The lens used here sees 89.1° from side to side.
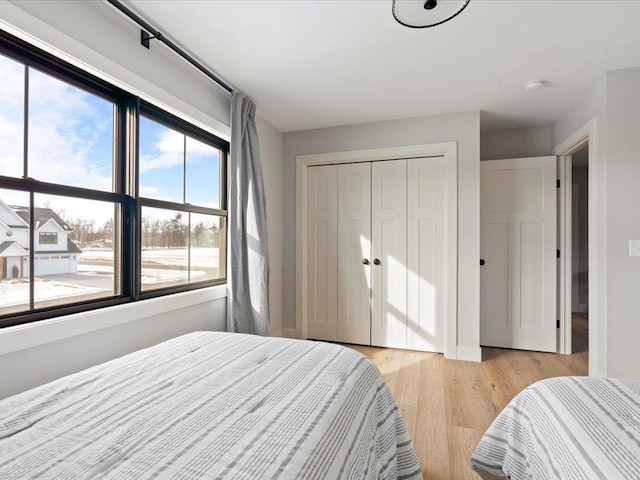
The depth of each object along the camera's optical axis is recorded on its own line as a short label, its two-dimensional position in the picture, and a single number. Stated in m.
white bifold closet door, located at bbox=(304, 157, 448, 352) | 3.41
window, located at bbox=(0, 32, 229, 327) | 1.50
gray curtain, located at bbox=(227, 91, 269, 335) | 2.78
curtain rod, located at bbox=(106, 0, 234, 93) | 1.74
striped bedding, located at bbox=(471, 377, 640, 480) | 0.86
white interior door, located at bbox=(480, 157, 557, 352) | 3.41
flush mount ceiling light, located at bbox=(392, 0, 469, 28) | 1.42
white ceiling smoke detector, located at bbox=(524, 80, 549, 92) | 2.62
